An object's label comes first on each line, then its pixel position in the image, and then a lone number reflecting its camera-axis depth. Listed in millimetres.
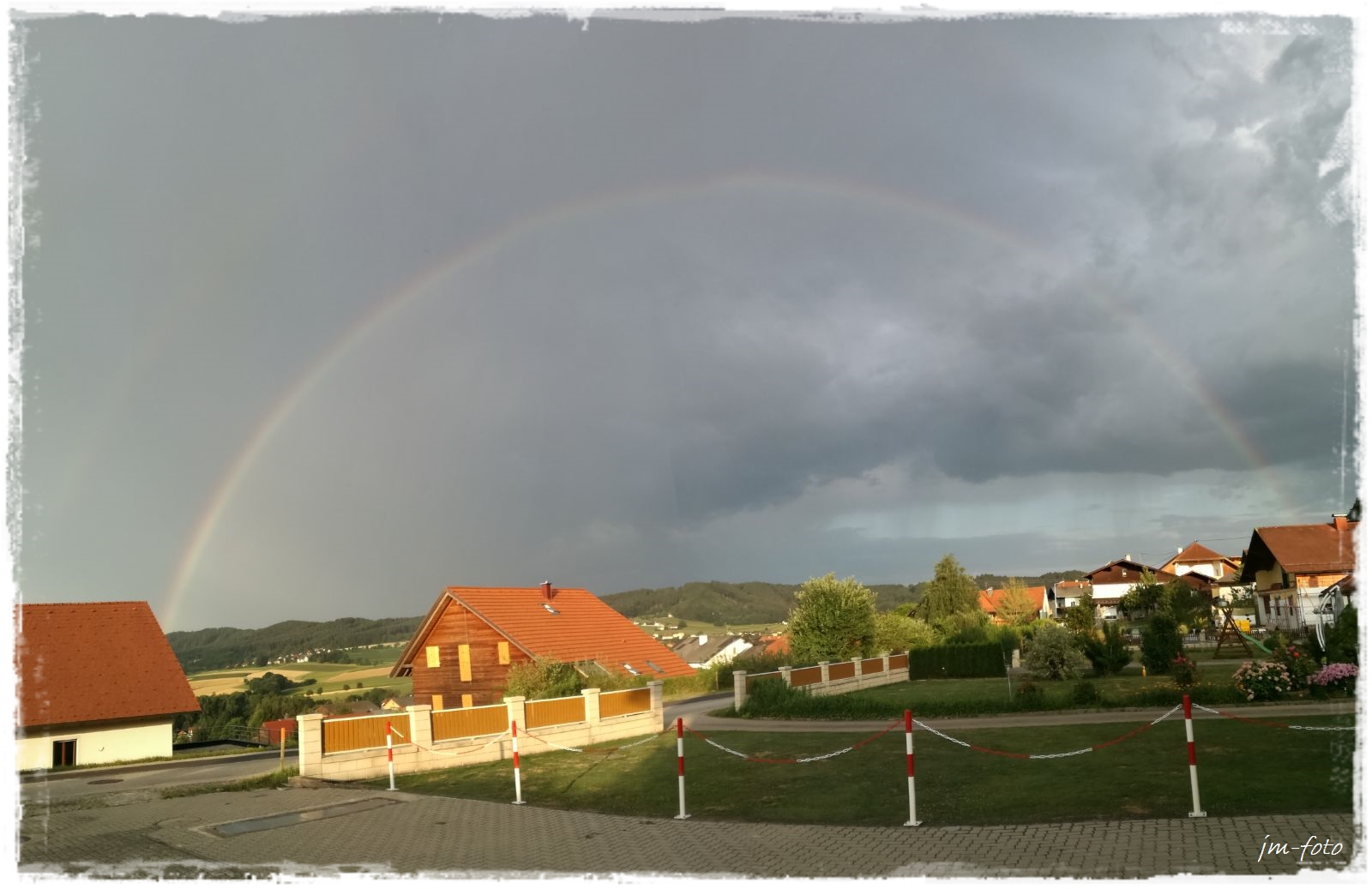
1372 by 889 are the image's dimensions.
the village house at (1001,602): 64125
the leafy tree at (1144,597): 65000
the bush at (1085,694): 22922
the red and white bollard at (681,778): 12750
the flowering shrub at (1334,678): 19766
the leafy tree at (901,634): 43375
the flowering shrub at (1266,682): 20078
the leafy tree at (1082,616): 41531
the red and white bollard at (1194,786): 10094
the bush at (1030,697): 23969
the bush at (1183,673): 23406
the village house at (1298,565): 50000
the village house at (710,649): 81250
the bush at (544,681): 24953
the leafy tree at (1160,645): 29422
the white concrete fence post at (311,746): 18250
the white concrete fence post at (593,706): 22750
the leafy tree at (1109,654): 31453
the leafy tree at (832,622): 39750
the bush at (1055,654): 31891
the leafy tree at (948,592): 70375
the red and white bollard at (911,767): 11180
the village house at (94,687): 34375
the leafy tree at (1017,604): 61688
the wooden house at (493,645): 39156
